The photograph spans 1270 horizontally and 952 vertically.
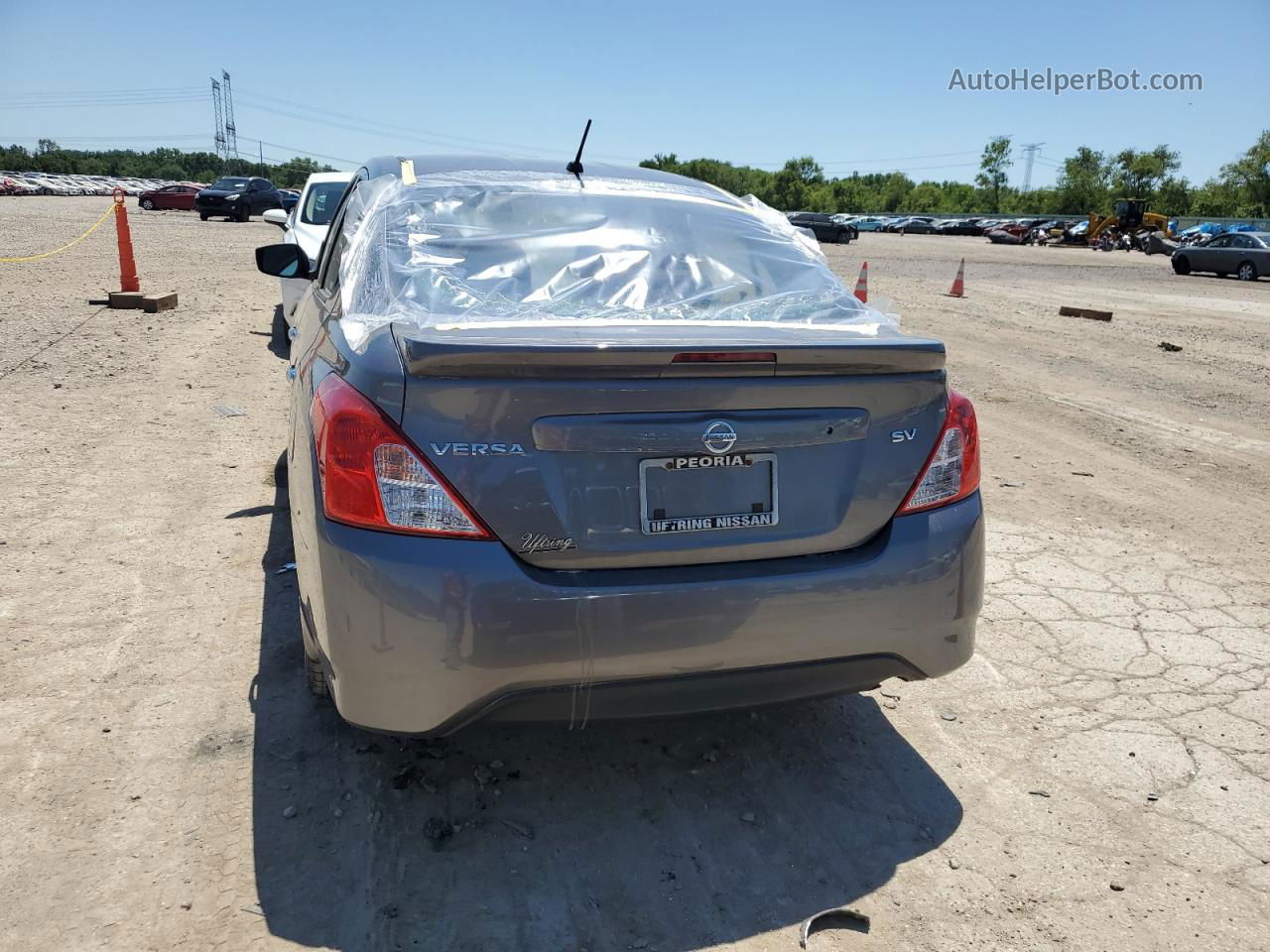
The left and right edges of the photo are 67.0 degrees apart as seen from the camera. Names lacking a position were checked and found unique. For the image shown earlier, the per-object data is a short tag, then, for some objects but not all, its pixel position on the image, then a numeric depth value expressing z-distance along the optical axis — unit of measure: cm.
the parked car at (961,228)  7331
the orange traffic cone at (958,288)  1777
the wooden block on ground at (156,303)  1101
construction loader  5244
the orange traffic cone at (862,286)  1026
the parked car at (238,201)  3569
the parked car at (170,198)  4559
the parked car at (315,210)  981
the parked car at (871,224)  8059
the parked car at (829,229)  4912
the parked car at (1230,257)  2892
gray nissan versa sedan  223
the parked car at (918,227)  7712
